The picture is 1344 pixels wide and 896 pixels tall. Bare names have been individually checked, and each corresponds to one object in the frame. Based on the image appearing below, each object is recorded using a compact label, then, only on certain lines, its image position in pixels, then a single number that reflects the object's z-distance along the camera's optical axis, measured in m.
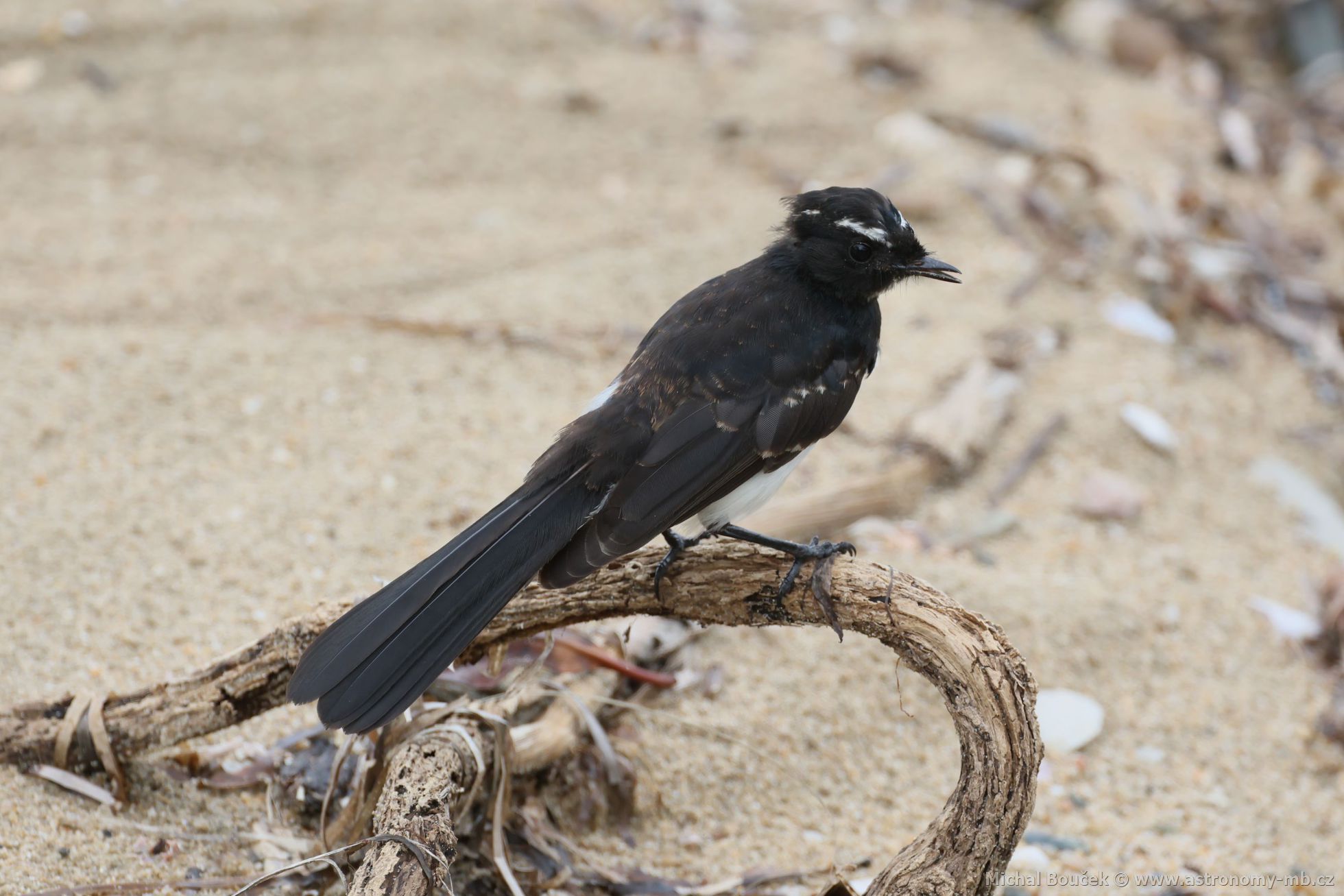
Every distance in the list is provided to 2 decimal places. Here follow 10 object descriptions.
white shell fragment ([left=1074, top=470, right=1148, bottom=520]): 9.99
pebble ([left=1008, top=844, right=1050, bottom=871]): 7.01
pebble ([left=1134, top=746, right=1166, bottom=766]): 7.94
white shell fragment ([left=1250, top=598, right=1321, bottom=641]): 9.18
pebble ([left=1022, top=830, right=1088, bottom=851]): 7.21
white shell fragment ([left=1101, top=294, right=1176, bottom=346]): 11.99
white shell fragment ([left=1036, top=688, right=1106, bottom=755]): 7.93
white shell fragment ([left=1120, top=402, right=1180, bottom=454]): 10.72
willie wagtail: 5.38
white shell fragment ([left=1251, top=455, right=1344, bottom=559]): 10.38
